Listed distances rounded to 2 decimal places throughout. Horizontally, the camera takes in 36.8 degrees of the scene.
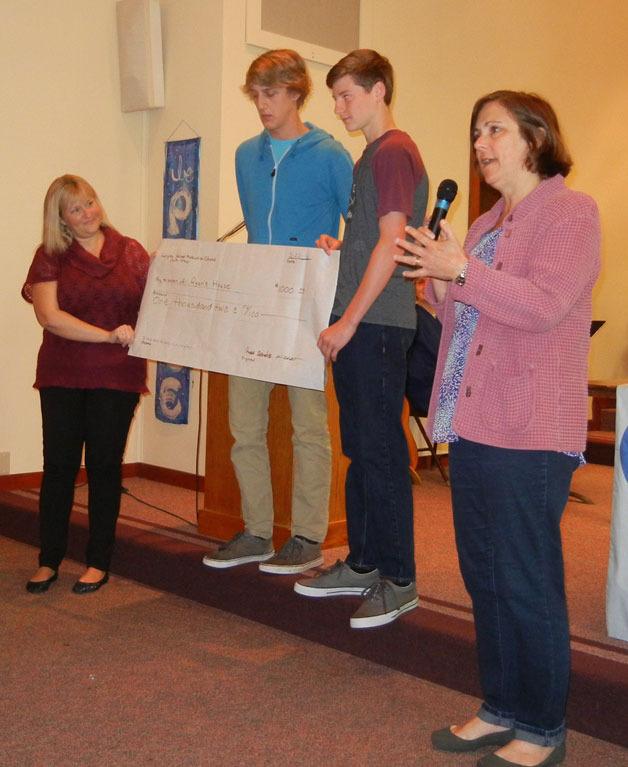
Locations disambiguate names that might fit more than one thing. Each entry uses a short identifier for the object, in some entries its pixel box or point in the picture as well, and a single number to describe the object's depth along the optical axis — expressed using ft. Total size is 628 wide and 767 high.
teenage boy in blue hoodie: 9.96
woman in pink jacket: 6.27
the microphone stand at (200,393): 15.31
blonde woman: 11.00
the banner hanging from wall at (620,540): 9.11
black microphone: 6.38
